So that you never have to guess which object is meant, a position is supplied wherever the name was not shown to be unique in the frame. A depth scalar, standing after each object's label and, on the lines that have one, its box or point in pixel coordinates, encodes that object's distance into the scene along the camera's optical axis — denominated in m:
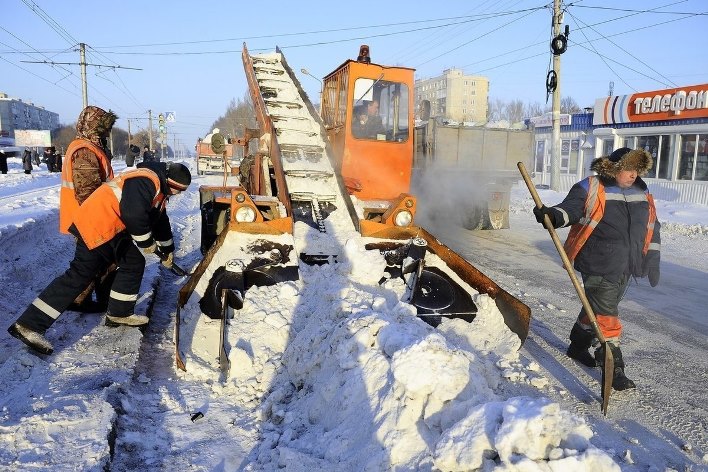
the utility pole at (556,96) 16.34
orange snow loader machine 4.15
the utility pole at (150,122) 61.53
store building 16.17
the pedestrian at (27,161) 21.13
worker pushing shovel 3.74
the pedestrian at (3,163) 19.97
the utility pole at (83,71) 30.27
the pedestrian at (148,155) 24.39
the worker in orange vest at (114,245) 3.73
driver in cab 6.38
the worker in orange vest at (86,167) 4.19
